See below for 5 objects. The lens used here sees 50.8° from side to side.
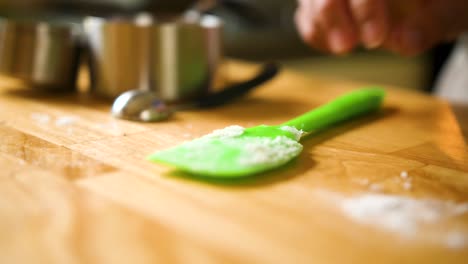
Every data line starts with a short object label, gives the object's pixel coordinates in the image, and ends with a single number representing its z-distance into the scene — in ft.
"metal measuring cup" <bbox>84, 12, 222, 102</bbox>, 2.16
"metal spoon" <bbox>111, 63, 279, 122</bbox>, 1.93
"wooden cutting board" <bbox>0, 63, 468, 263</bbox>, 0.93
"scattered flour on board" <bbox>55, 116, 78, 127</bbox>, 1.82
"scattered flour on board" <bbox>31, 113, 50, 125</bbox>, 1.83
